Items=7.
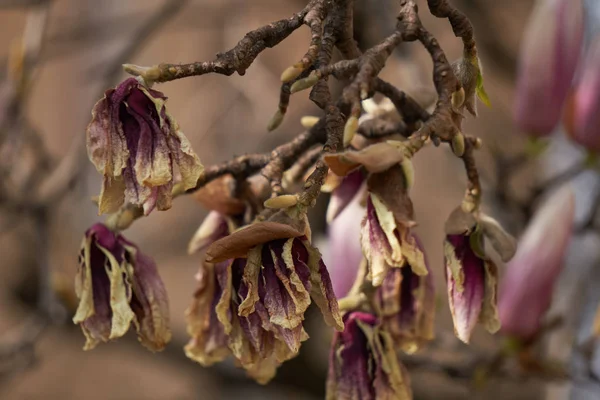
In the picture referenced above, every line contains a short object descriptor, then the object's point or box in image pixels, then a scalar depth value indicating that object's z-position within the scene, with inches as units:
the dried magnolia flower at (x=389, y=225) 38.5
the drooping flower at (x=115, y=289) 39.6
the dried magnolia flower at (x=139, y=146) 37.7
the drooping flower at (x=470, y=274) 39.6
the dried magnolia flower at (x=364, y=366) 39.7
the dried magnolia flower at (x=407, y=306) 40.6
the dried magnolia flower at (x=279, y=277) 37.5
